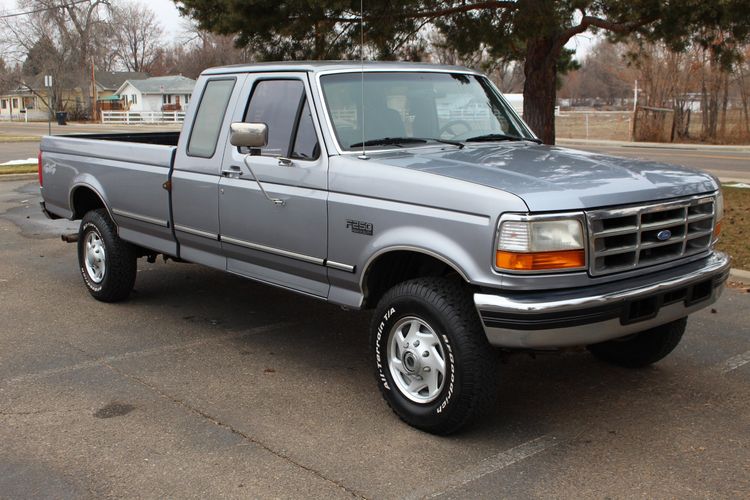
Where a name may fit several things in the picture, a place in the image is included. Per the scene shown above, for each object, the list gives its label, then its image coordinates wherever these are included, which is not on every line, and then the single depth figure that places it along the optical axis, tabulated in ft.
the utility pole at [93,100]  226.13
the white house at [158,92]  252.83
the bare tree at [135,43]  311.68
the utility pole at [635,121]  115.34
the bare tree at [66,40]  241.96
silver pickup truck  13.64
